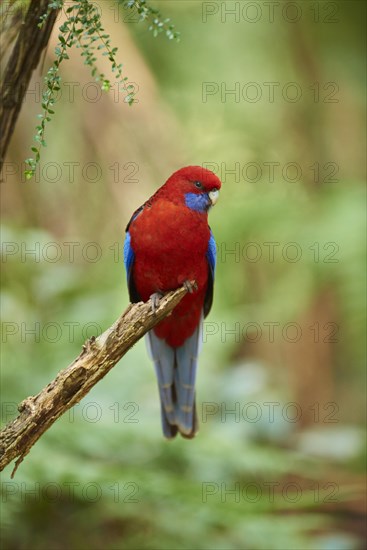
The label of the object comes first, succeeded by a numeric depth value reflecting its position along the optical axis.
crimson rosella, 7.49
